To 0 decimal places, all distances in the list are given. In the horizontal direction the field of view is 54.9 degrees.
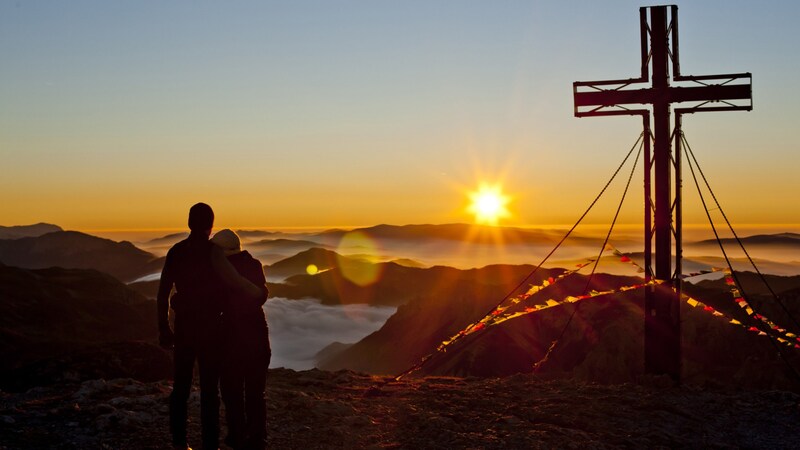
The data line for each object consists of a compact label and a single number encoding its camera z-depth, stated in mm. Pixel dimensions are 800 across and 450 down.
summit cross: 14617
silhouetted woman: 7688
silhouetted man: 7516
